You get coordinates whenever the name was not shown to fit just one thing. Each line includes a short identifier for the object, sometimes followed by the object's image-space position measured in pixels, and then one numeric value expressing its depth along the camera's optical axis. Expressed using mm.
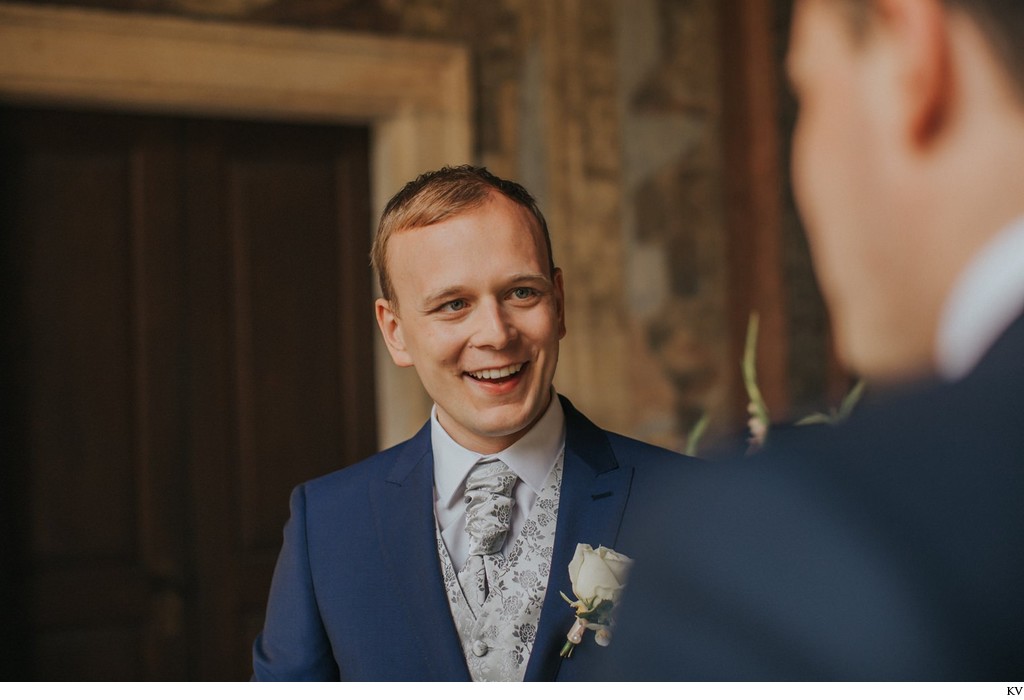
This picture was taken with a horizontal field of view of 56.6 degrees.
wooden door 2414
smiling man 1087
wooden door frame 2369
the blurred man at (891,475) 387
